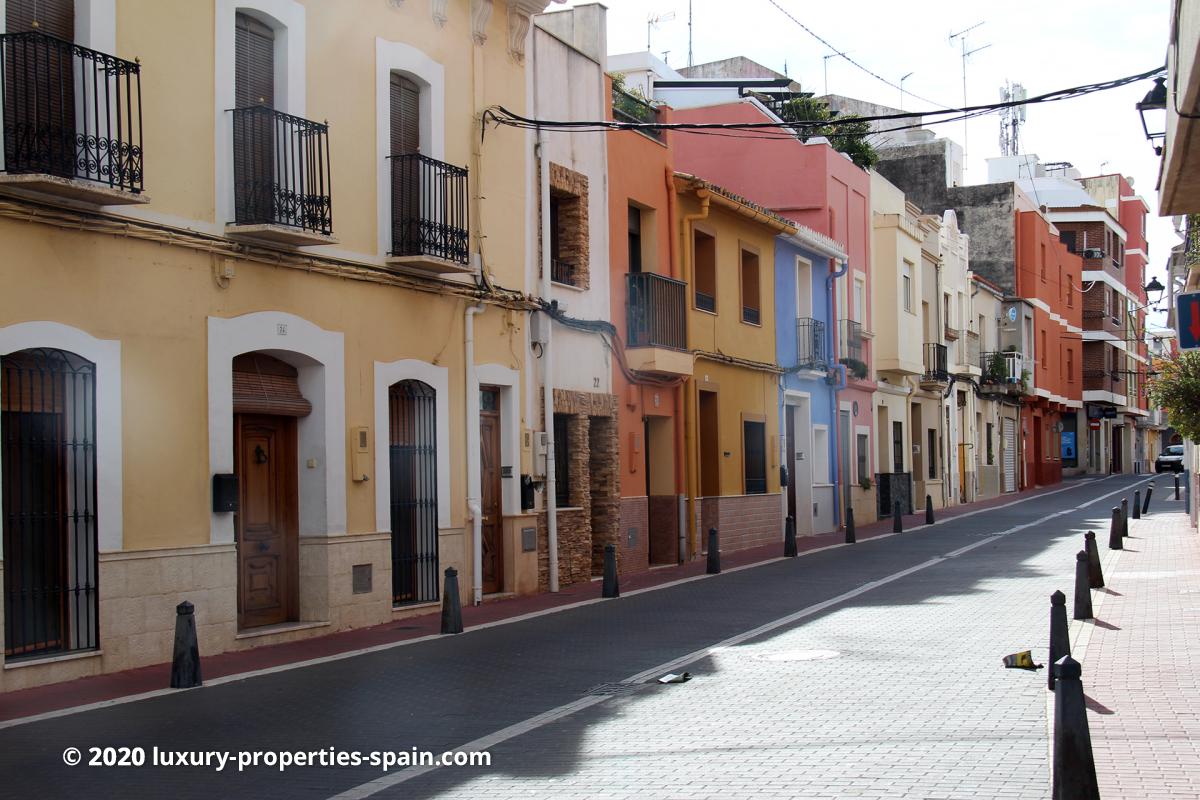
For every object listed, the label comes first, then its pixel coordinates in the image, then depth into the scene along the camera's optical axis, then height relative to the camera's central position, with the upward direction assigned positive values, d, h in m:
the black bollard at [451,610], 13.62 -1.67
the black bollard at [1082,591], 12.80 -1.55
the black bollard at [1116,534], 21.94 -1.65
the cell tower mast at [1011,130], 67.40 +16.18
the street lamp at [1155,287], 37.56 +4.16
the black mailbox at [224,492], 12.55 -0.35
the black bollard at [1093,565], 15.58 -1.58
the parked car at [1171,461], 66.86 -1.47
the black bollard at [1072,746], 5.82 -1.38
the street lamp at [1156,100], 13.33 +3.35
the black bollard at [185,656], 10.45 -1.58
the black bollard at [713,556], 20.31 -1.73
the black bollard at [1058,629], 9.41 -1.38
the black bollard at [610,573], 16.92 -1.62
